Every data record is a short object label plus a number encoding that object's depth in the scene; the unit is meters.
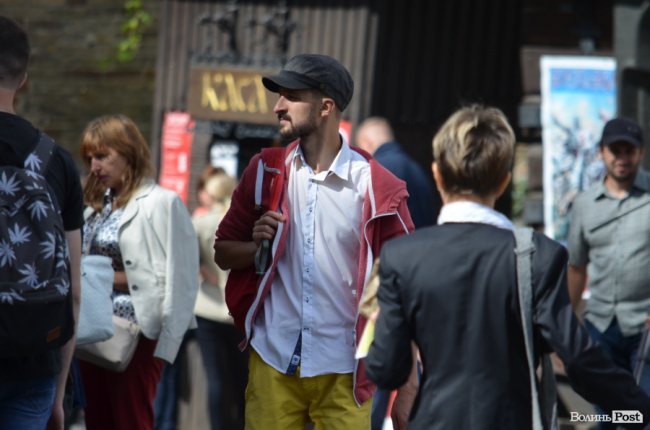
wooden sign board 20.98
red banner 21.59
